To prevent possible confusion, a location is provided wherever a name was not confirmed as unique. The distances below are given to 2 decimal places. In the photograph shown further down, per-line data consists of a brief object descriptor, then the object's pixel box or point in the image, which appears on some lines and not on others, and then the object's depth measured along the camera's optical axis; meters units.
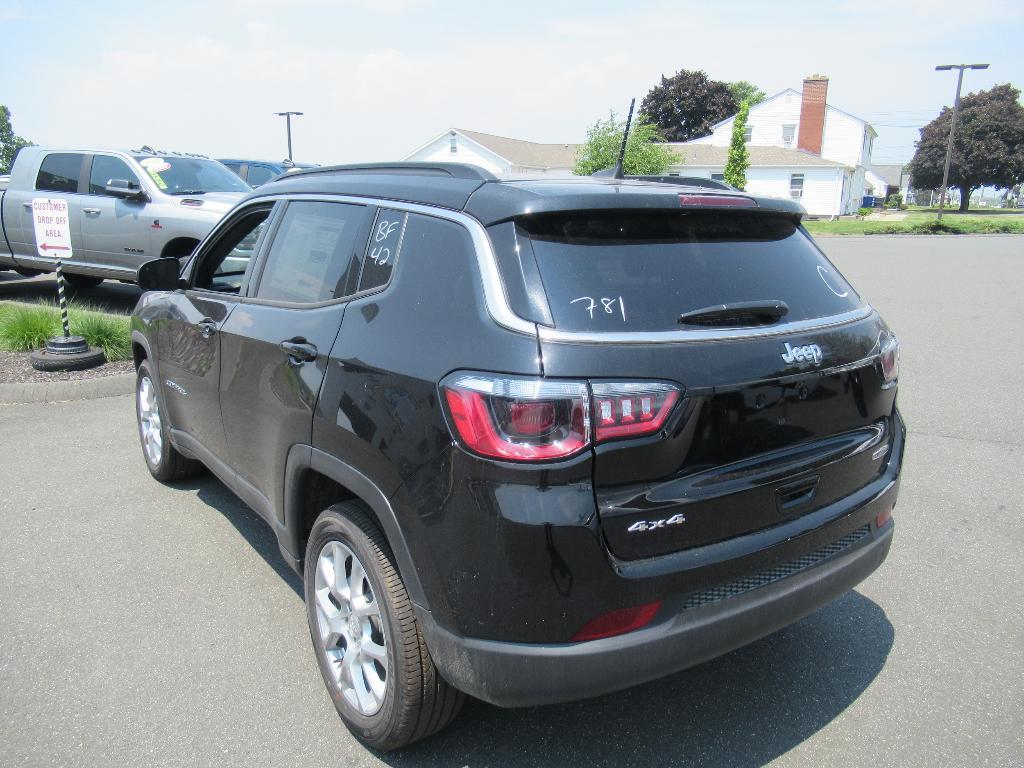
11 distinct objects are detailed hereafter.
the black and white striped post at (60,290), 7.21
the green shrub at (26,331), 8.14
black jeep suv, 2.13
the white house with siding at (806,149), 50.00
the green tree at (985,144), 71.50
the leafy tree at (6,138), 85.12
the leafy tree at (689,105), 74.62
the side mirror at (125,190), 9.75
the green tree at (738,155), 39.56
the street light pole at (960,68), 36.68
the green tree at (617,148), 43.38
